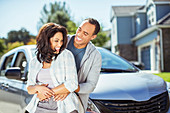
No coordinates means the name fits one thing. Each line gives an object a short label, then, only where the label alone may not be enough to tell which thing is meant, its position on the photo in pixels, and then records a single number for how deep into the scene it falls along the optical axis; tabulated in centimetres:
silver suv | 247
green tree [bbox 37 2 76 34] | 4075
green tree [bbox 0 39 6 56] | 3803
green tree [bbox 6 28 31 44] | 5847
